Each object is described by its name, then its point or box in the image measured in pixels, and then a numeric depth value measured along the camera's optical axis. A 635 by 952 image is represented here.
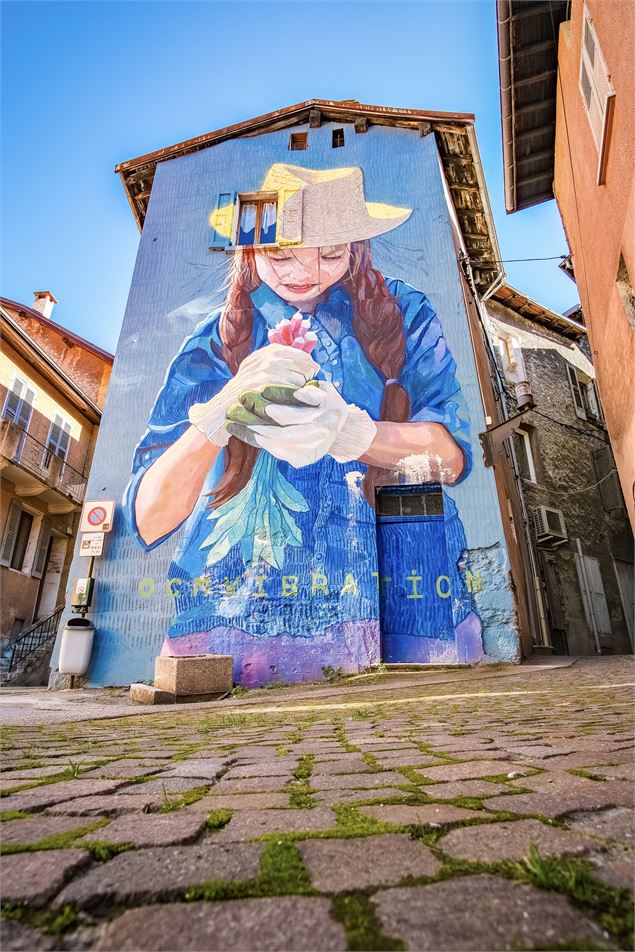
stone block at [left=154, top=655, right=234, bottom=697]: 6.99
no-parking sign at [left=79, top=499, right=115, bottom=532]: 11.06
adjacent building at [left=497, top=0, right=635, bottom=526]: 5.07
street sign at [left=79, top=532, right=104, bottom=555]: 10.85
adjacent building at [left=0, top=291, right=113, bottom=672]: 14.69
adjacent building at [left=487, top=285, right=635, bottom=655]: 16.39
